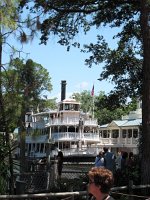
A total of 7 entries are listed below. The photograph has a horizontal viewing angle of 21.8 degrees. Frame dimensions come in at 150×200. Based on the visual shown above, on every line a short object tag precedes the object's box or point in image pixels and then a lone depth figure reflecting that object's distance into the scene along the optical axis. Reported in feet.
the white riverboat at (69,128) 177.70
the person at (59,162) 47.84
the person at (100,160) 43.90
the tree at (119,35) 38.33
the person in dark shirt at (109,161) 42.60
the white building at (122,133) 190.71
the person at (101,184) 13.12
